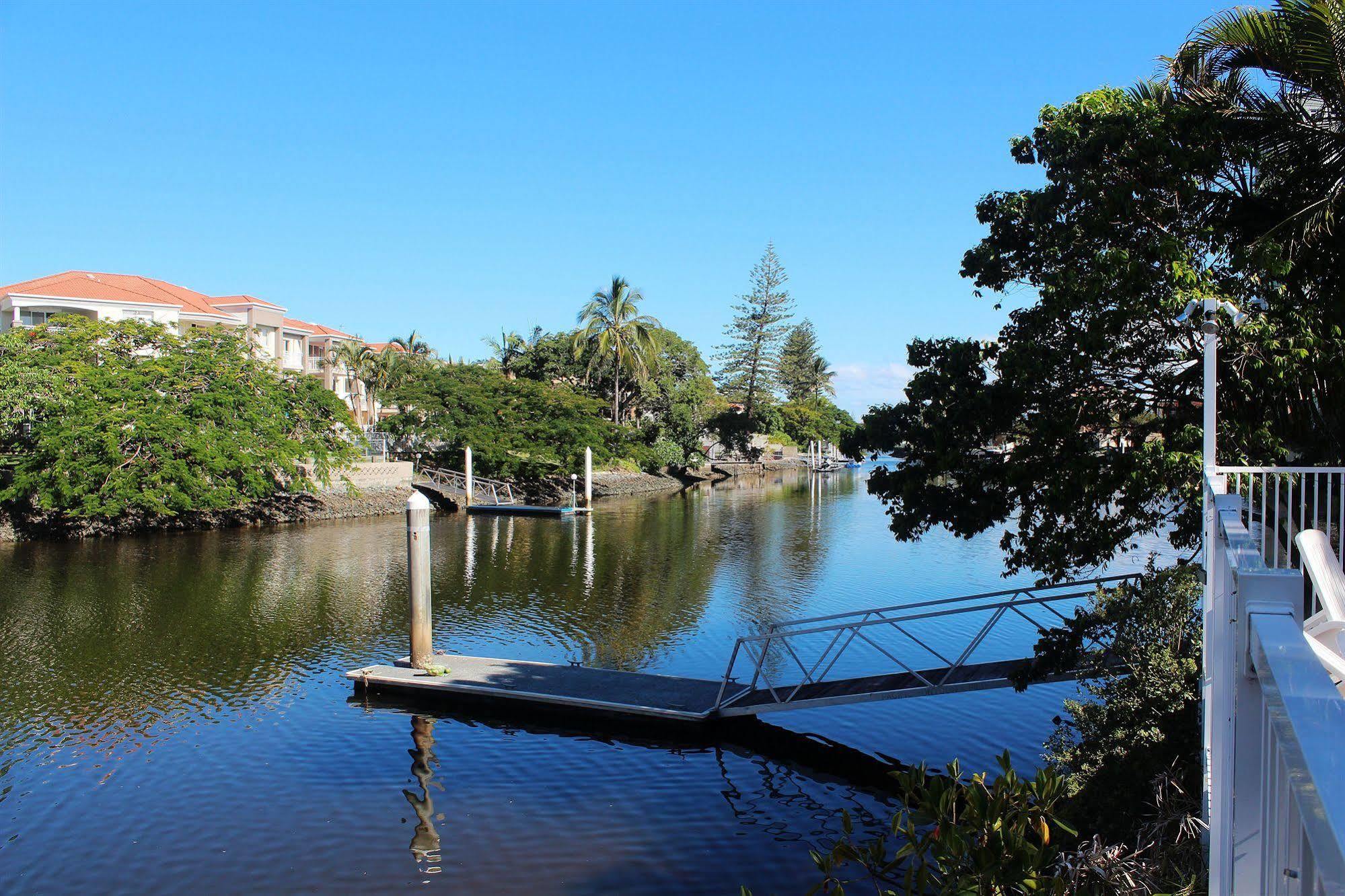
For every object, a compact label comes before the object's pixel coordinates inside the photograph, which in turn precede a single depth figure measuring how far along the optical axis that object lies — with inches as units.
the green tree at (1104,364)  360.5
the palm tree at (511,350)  2293.3
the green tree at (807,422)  2992.1
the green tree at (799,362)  3513.8
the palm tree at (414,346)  3053.6
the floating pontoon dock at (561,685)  476.7
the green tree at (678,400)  2290.8
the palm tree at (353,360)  2682.1
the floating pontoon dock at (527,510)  1454.2
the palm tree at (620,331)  2044.8
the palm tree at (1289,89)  353.4
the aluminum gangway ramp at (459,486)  1595.7
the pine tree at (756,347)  2672.2
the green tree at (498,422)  1708.9
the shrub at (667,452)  2224.4
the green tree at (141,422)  1072.2
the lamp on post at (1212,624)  115.0
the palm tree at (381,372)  2669.8
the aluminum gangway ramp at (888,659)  437.7
